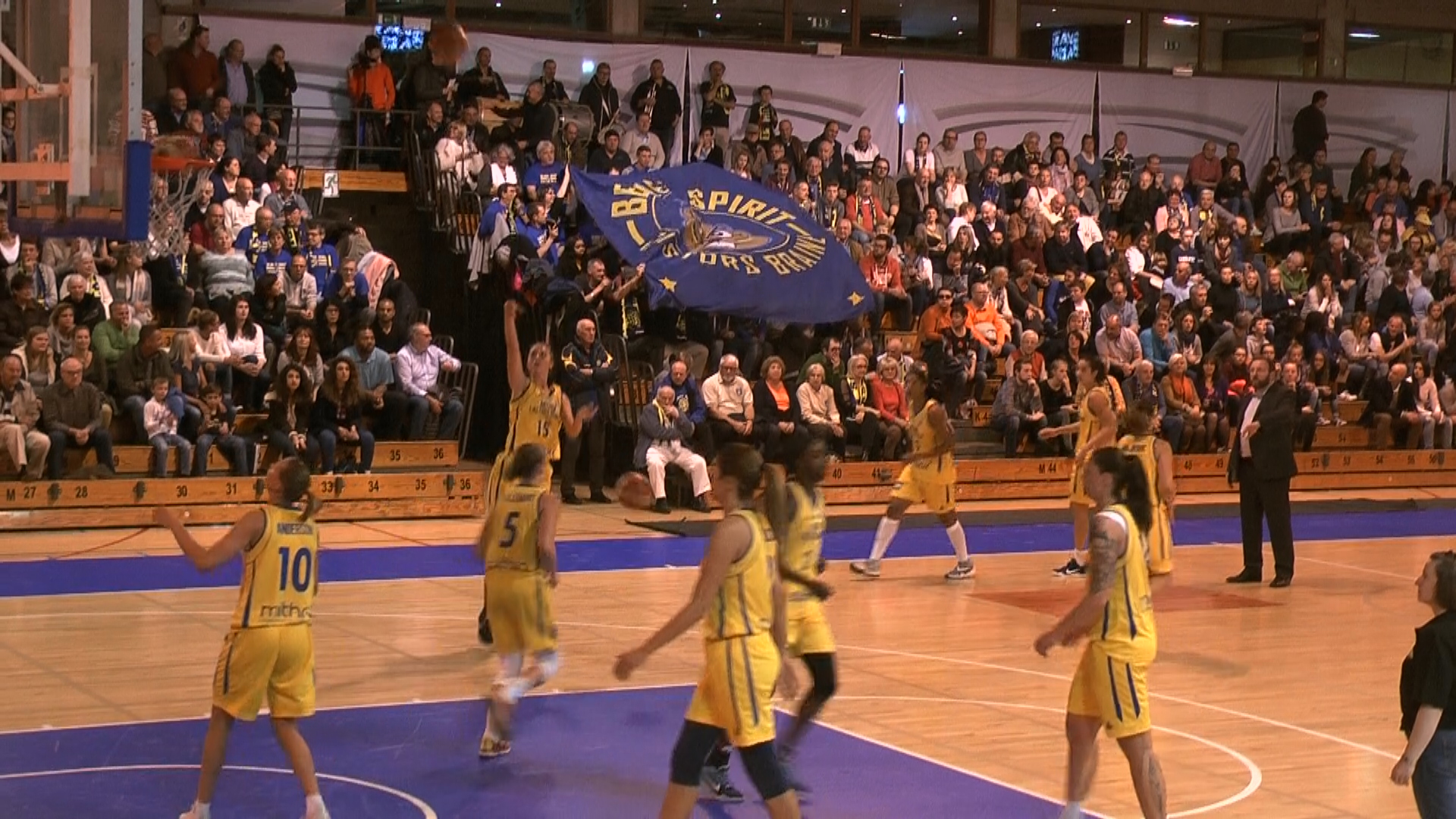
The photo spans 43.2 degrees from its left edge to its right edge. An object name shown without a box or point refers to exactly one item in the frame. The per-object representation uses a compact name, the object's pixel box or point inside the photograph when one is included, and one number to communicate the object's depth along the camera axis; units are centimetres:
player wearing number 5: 941
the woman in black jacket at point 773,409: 1989
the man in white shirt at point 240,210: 1973
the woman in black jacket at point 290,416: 1772
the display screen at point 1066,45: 2931
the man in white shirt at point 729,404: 1973
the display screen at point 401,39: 2403
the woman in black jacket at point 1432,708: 655
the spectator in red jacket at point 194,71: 2147
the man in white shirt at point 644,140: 2408
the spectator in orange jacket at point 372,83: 2323
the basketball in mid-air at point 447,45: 2073
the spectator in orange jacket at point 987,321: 2255
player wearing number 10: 783
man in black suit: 1562
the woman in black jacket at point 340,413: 1811
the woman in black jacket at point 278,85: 2248
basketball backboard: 871
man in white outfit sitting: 1945
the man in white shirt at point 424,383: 1906
